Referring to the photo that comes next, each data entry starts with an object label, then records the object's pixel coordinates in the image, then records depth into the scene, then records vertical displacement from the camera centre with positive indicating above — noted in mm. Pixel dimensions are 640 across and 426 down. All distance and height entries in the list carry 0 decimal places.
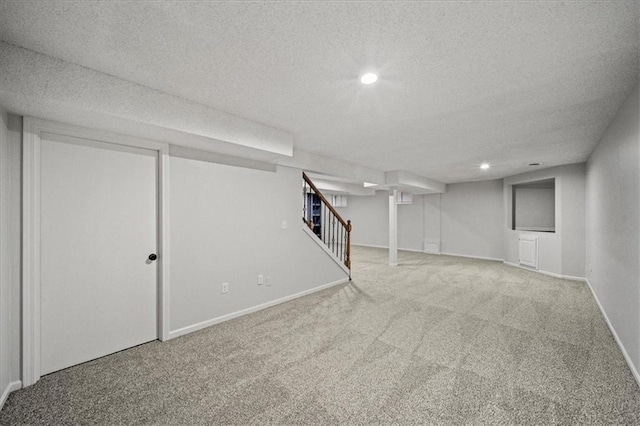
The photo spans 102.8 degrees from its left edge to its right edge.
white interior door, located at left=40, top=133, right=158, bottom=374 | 2182 -338
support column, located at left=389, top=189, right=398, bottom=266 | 6758 -392
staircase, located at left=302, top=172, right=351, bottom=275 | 4441 -107
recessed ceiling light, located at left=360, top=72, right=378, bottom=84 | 1951 +1060
